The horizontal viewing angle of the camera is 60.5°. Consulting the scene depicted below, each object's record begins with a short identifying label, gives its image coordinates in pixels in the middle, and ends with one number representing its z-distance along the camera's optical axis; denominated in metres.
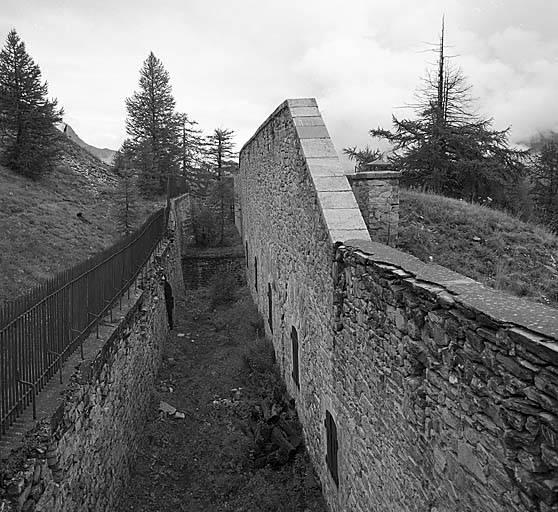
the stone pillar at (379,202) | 8.32
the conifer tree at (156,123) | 33.47
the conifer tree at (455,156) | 14.45
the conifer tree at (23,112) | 24.02
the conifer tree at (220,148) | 42.31
